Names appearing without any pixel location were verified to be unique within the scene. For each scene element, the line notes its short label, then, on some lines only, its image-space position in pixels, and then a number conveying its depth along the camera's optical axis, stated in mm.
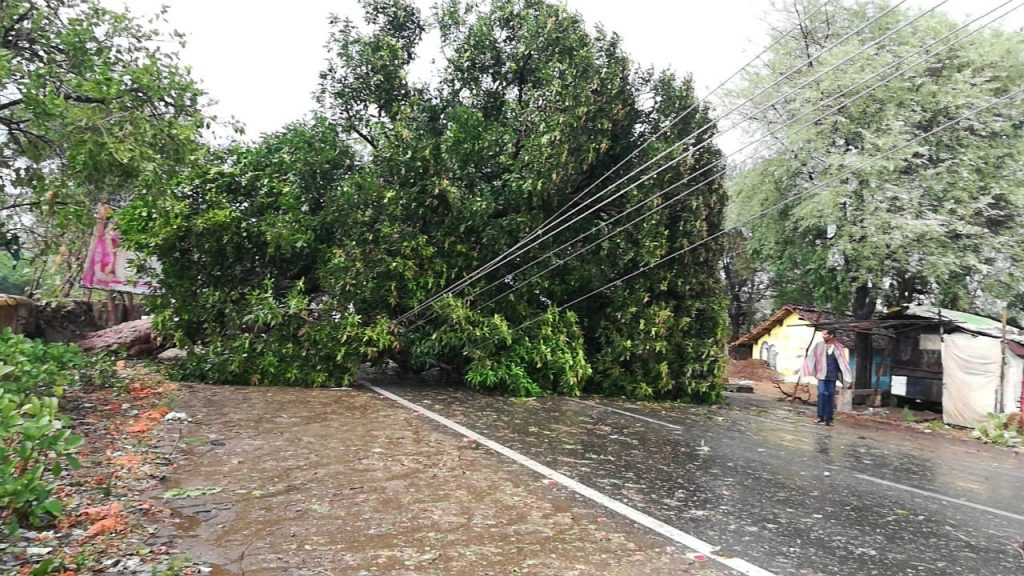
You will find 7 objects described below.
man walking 10938
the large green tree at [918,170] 13117
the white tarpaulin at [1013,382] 11977
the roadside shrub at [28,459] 3232
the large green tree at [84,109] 7500
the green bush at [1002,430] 11023
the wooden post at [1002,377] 11945
